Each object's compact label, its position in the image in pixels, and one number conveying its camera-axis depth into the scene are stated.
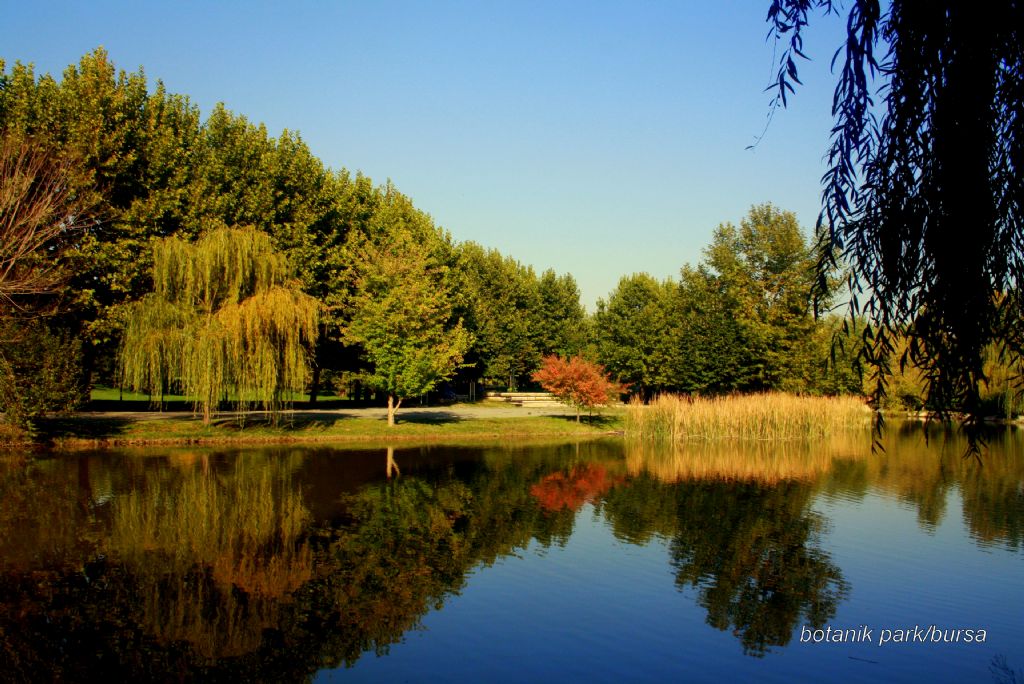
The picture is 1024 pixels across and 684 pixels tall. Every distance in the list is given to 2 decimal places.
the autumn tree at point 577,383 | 41.66
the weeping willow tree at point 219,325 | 31.86
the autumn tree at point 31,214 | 26.47
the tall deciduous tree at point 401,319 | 38.12
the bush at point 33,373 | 28.20
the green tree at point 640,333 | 59.88
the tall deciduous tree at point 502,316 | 60.53
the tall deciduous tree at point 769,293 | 52.41
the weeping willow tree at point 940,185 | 6.94
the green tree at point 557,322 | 67.44
